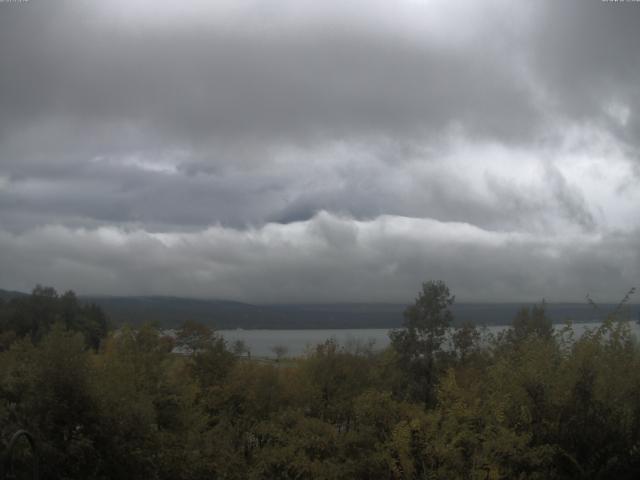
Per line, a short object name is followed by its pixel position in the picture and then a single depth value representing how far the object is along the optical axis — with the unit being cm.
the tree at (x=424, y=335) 5091
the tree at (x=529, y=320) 5320
